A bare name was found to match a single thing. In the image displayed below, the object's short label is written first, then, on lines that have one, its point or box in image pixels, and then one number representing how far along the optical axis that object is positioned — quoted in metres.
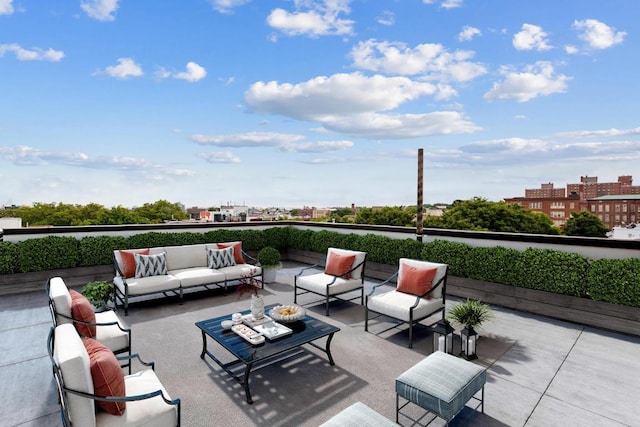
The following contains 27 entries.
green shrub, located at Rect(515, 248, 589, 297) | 5.15
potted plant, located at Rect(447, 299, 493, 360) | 3.88
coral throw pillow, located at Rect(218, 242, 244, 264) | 7.34
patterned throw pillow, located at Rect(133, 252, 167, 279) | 6.12
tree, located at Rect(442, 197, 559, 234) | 22.52
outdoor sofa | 5.83
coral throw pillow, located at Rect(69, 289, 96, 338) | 3.27
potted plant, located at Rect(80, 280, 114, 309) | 4.89
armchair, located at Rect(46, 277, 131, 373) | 3.12
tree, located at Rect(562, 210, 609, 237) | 25.52
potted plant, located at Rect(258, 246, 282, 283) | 7.52
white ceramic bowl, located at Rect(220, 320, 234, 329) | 3.78
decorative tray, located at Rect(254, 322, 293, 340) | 3.57
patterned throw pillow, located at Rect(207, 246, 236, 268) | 6.94
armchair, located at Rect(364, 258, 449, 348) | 4.60
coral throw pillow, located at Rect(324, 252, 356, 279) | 6.07
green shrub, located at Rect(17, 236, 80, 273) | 6.80
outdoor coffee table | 3.19
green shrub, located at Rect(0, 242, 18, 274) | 6.60
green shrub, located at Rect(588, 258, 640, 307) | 4.66
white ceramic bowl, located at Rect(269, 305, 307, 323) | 3.97
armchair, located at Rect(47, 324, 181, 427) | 1.86
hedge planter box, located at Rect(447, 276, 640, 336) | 4.79
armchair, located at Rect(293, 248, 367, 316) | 5.82
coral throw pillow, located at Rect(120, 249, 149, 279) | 6.08
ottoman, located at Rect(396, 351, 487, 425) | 2.45
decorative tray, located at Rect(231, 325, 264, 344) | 3.42
